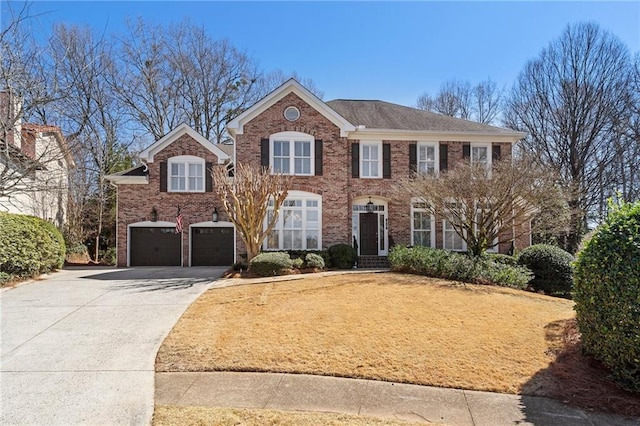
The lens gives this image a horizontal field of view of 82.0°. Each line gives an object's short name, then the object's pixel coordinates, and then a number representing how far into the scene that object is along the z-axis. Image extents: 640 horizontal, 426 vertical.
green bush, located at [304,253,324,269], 14.46
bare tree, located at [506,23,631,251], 21.50
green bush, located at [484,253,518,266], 13.74
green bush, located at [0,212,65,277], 11.59
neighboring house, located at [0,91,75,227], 8.06
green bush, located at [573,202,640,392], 4.46
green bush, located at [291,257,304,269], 14.09
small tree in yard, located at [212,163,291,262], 13.68
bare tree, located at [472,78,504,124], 31.39
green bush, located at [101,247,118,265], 21.92
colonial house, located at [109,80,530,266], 16.67
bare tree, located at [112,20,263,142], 26.53
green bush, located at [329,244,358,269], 15.44
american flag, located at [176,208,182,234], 17.12
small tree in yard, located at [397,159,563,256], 12.63
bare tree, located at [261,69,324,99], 31.80
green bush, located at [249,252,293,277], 13.26
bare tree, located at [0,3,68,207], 7.63
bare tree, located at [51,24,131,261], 21.59
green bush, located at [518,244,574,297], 12.63
